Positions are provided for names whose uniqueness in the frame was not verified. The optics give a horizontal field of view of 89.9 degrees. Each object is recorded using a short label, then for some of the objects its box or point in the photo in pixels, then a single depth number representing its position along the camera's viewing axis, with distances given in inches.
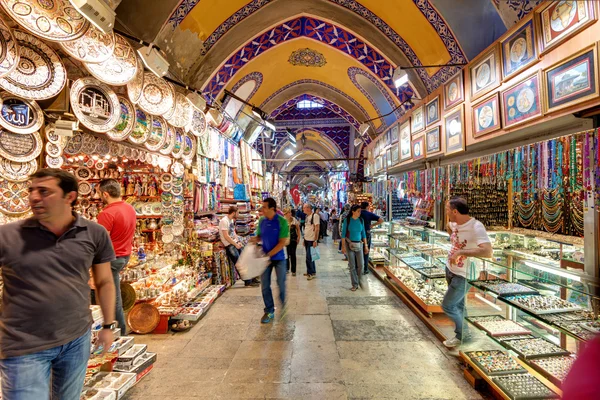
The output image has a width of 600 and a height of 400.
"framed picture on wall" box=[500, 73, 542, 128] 114.0
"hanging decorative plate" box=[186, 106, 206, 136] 207.2
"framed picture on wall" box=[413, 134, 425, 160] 228.3
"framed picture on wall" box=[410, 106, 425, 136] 231.0
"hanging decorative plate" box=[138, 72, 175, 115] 154.7
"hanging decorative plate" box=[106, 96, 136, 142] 138.9
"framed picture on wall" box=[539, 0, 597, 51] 89.6
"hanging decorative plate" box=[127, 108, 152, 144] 151.7
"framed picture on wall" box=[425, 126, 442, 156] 201.6
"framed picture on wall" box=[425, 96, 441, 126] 204.6
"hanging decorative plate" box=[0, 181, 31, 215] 97.4
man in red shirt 118.7
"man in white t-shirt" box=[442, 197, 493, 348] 112.3
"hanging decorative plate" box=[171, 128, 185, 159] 192.5
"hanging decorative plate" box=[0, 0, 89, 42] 85.1
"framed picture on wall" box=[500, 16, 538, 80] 115.2
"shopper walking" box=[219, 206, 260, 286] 210.8
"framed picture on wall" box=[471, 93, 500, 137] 139.2
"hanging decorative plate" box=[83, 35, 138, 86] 118.7
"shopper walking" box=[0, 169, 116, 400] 55.6
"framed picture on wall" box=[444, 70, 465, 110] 172.5
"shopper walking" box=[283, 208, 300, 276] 249.5
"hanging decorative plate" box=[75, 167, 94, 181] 190.9
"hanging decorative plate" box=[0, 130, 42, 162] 95.0
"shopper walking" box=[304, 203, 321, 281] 243.4
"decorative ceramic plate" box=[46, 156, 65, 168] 109.0
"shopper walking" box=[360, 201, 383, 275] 232.7
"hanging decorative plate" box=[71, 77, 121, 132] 114.3
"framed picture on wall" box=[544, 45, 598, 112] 90.9
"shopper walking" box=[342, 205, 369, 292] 203.3
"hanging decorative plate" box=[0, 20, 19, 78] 85.5
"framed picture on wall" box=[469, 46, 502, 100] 138.6
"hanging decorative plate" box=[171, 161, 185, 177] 197.8
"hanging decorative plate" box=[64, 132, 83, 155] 130.7
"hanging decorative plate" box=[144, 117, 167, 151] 166.6
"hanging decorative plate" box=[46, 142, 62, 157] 109.0
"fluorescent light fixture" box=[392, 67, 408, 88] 177.0
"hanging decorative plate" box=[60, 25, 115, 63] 101.9
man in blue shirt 149.9
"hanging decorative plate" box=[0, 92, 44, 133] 93.0
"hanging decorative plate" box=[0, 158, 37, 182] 96.0
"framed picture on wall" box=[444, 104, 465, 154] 172.7
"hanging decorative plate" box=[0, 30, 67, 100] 92.7
